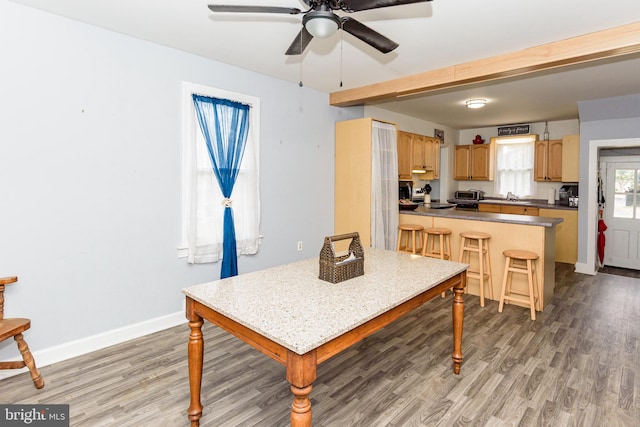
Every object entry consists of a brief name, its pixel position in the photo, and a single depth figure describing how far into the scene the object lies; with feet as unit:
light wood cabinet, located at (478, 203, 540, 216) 19.72
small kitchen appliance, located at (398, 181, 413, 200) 20.48
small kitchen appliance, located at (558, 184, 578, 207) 18.98
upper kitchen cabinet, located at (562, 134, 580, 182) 18.38
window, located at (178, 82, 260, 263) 10.56
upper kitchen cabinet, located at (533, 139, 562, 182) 20.16
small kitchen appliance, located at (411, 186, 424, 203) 21.73
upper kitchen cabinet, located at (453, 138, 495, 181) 23.22
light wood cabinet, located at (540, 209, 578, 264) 17.78
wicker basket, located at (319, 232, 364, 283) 6.47
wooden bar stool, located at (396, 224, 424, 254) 14.43
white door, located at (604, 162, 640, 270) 17.03
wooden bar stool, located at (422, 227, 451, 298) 13.58
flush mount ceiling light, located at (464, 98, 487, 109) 16.05
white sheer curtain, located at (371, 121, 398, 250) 14.46
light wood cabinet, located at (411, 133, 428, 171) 19.89
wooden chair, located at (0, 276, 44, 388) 7.09
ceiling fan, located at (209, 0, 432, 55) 5.68
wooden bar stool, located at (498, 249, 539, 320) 11.19
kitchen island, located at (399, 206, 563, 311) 11.91
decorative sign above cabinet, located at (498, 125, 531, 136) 22.03
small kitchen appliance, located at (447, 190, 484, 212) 22.67
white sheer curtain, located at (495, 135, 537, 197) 22.16
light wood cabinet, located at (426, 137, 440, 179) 21.26
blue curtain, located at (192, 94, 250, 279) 10.85
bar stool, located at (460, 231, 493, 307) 12.41
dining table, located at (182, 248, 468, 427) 4.27
